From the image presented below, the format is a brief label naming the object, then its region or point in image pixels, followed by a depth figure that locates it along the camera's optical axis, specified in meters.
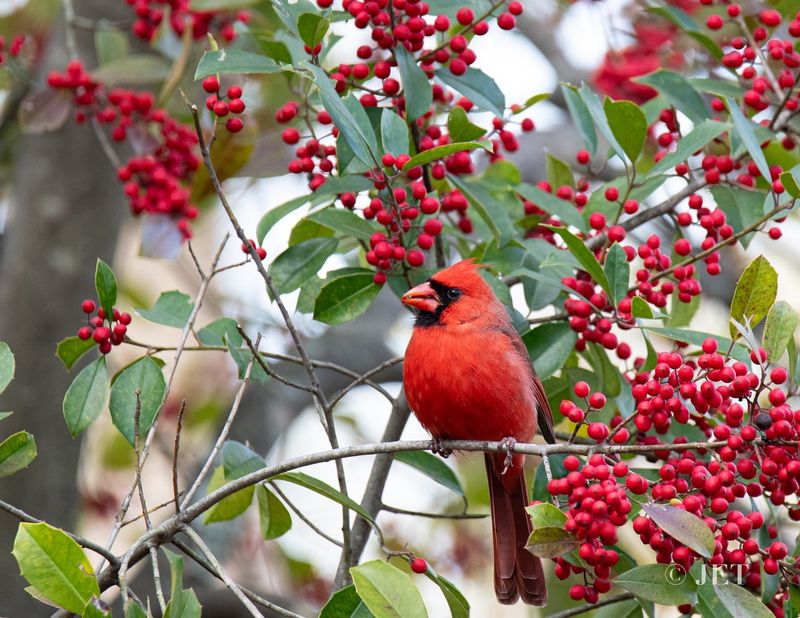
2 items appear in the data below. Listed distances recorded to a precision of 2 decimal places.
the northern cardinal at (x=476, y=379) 5.43
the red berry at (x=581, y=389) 4.37
